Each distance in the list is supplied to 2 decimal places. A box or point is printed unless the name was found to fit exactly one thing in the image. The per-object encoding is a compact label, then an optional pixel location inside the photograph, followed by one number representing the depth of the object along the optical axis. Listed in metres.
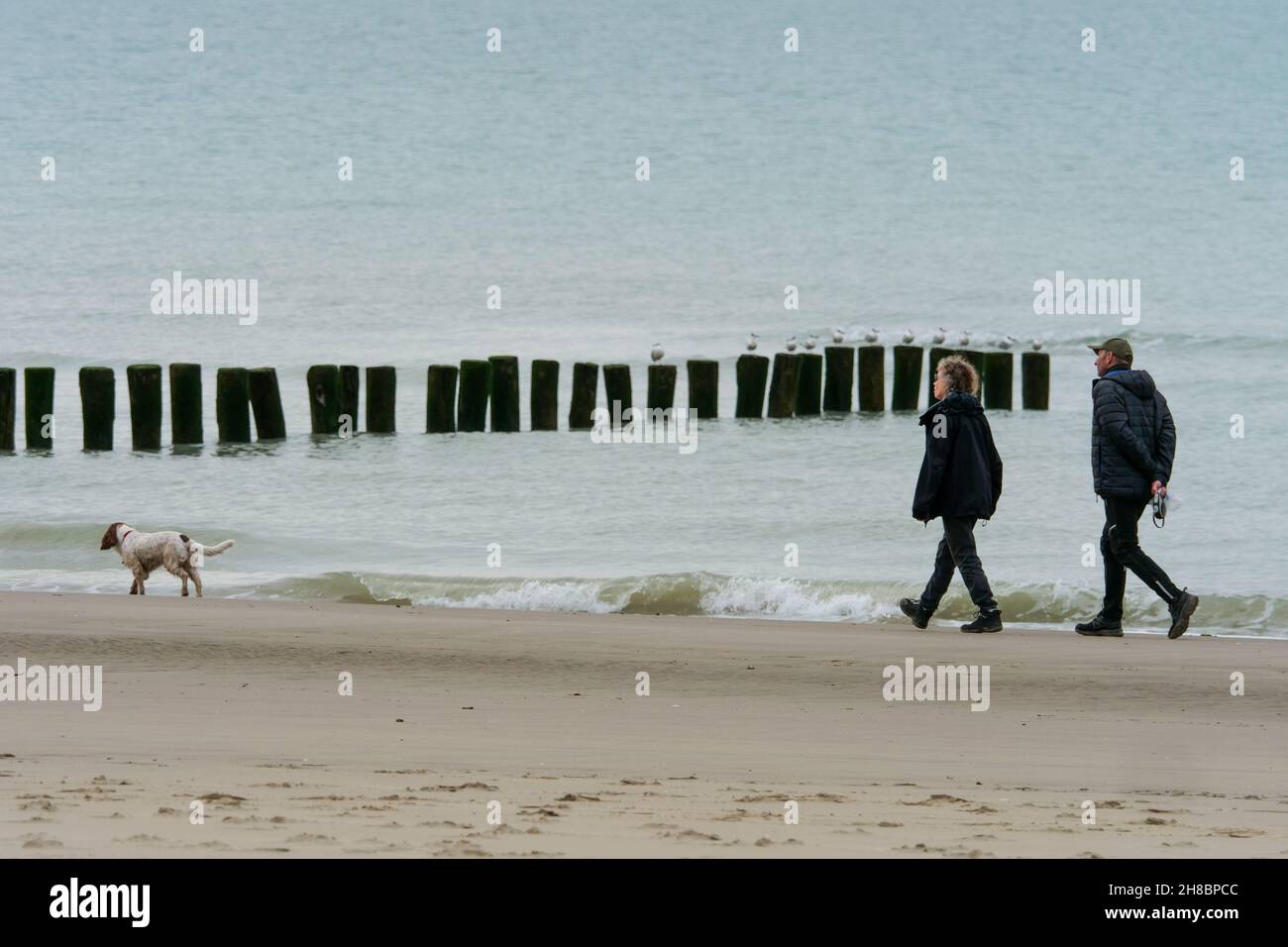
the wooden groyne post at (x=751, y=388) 21.38
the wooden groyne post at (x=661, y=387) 20.17
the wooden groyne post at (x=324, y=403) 19.47
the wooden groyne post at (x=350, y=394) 19.81
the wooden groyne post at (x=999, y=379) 22.38
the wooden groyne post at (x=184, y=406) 18.75
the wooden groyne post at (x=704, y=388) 21.27
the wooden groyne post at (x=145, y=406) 18.47
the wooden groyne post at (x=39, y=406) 18.78
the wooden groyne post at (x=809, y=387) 21.62
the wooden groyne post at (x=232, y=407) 18.92
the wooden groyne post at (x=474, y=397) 20.17
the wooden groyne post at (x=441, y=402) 19.95
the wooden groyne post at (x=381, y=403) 20.30
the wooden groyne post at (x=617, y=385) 19.55
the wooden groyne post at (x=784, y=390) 21.42
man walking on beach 8.85
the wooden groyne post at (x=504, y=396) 20.30
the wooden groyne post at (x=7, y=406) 18.88
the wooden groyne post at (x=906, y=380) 22.17
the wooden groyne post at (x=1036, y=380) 22.77
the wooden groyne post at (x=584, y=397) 20.41
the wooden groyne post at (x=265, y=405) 19.45
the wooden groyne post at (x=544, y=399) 20.38
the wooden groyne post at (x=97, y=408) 18.84
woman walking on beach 9.08
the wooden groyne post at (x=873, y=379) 22.03
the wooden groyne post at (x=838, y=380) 21.77
